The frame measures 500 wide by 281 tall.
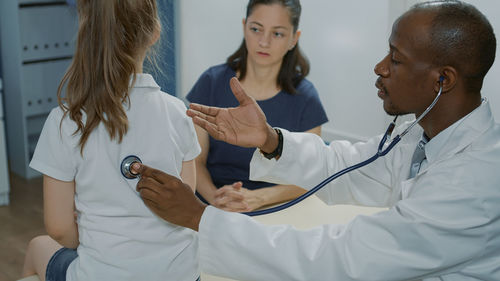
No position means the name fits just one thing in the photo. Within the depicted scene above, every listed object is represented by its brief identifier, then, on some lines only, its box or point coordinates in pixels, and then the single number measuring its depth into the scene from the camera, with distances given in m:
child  1.16
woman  2.03
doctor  1.10
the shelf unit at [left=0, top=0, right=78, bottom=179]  3.47
